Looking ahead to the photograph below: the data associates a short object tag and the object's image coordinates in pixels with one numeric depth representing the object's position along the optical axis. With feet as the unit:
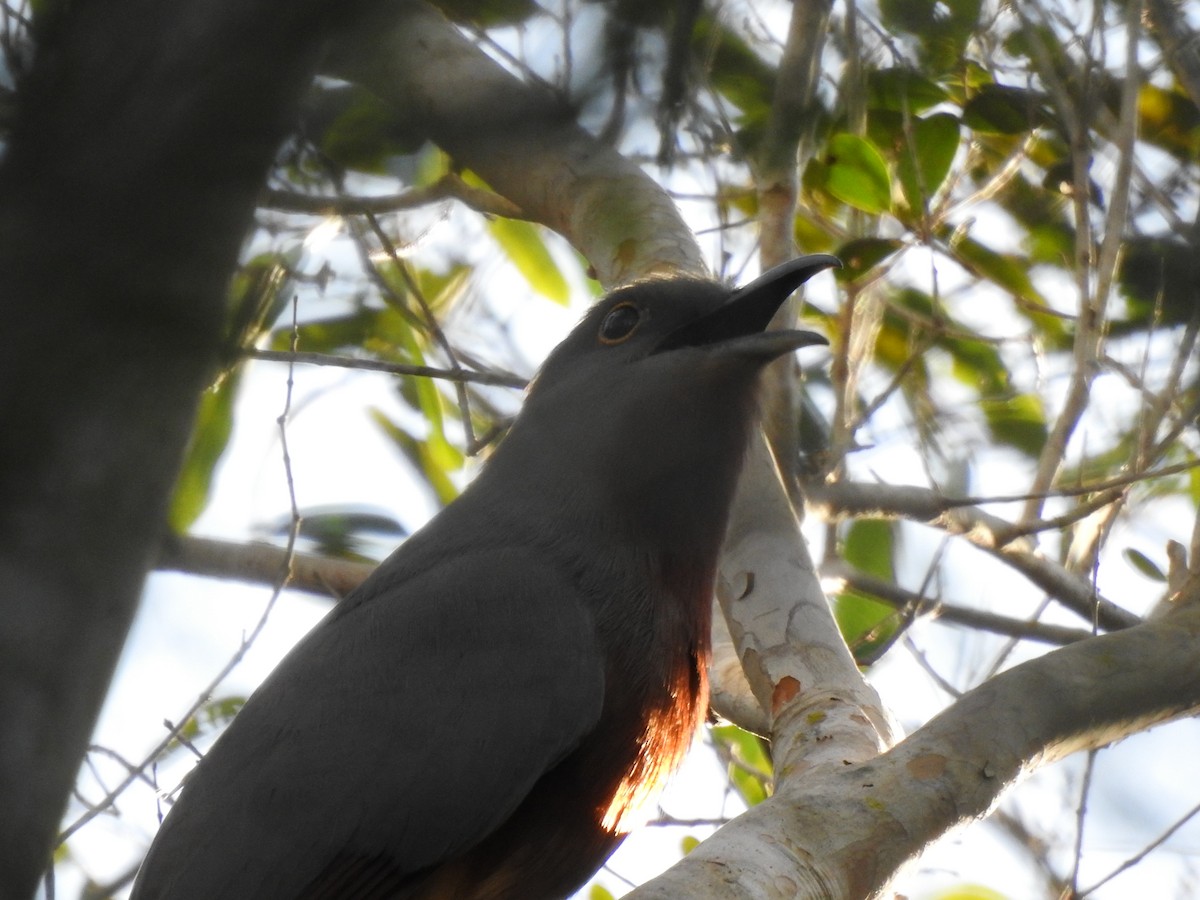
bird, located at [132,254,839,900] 23.70
